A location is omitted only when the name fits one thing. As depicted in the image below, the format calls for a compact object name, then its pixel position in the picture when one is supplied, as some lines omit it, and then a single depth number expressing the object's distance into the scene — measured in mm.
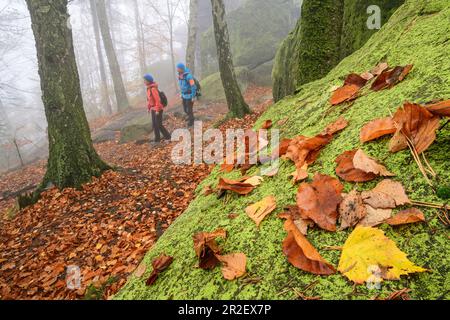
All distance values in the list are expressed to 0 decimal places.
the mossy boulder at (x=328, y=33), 3537
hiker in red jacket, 8719
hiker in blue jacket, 9523
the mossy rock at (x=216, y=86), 15862
